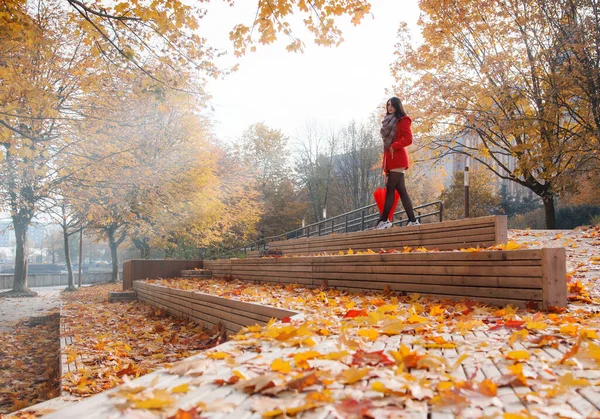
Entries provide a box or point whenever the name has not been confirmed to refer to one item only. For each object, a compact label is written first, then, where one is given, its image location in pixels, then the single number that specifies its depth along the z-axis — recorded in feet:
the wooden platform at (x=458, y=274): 12.41
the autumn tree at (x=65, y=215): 53.07
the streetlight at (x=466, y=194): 30.88
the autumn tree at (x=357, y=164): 106.73
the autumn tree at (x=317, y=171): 117.08
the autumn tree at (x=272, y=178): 106.83
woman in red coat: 24.77
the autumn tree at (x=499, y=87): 42.70
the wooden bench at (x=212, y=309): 15.46
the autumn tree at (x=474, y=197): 98.02
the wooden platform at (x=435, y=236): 20.13
